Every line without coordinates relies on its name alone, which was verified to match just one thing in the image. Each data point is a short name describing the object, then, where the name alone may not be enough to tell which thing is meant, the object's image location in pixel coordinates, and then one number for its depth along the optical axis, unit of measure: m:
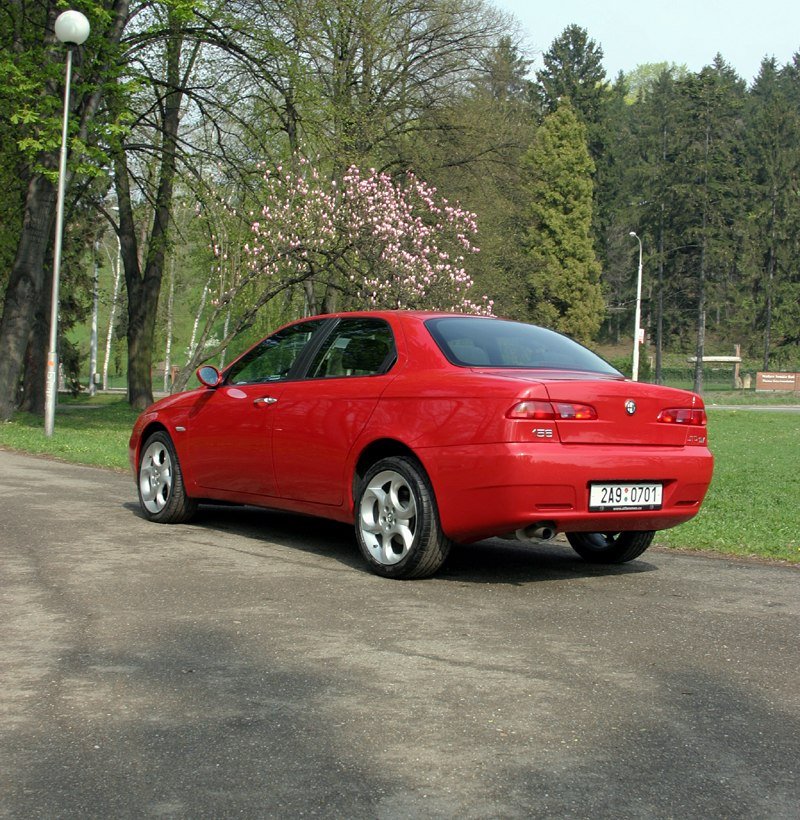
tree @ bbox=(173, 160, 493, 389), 27.03
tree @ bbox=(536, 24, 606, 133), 81.81
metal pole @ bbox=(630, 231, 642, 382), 45.68
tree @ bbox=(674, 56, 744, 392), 71.19
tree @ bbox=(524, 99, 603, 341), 67.88
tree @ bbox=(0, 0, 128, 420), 21.23
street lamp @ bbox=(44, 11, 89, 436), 19.72
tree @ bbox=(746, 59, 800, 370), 76.31
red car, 6.47
